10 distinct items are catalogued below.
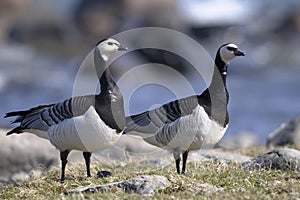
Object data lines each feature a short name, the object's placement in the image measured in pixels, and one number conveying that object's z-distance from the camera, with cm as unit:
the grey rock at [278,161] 1953
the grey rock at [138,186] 1677
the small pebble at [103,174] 1988
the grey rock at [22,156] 2587
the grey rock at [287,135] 2873
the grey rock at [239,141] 2950
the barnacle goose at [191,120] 1966
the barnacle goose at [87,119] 1937
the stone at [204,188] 1662
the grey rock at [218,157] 2264
